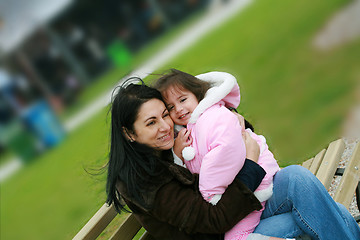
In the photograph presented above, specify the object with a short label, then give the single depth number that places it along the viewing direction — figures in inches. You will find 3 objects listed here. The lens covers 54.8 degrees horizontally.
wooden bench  65.9
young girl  58.2
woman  57.7
